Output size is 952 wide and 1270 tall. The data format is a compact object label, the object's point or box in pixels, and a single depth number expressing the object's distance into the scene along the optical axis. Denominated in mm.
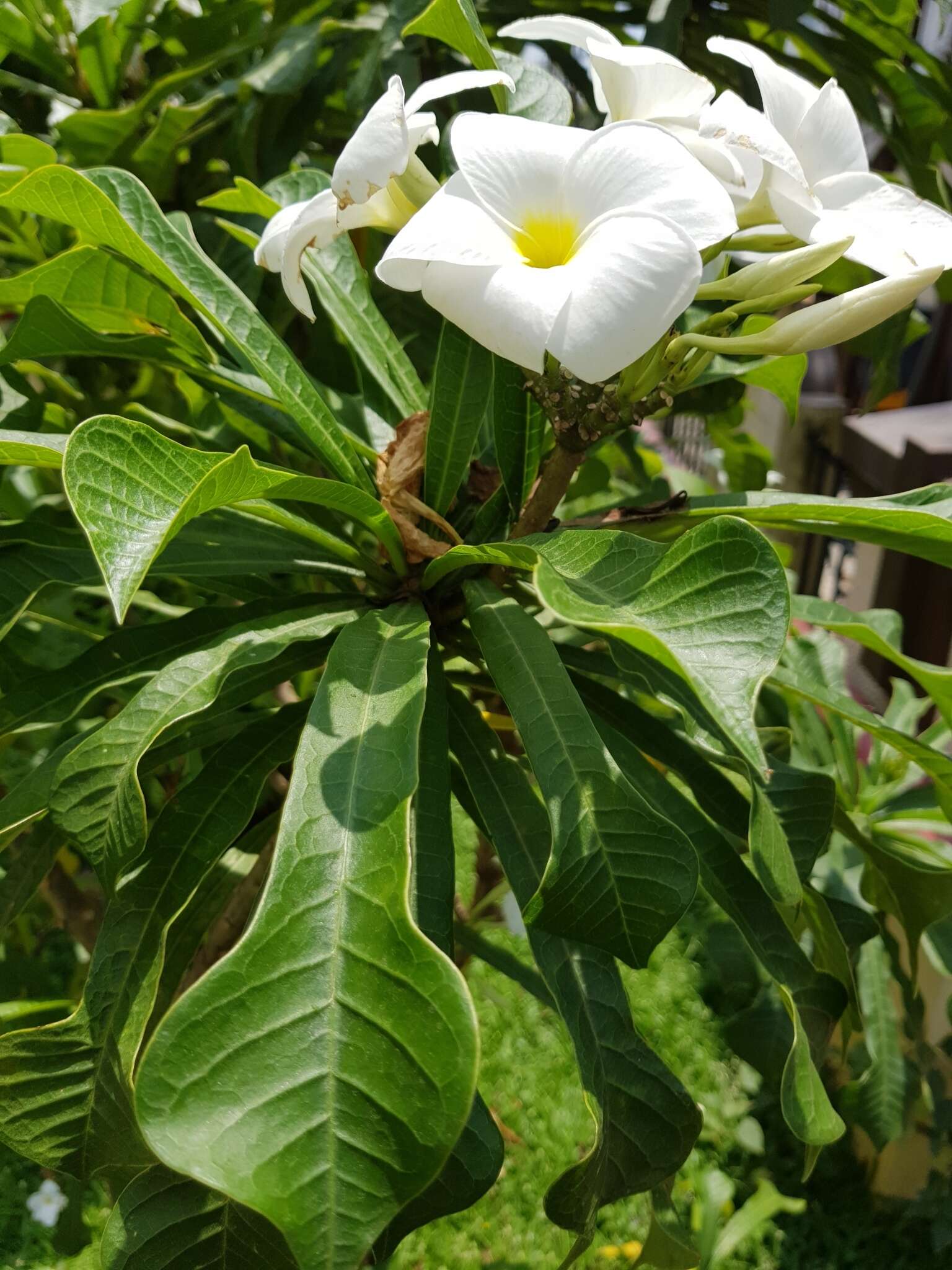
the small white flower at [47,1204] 1454
